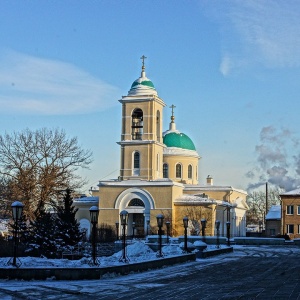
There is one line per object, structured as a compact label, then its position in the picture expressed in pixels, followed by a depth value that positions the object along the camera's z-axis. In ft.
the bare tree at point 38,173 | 156.66
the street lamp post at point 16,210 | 70.44
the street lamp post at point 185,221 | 110.40
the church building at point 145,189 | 219.20
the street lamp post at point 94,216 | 74.15
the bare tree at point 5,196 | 159.53
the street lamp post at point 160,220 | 98.81
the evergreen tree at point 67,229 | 115.89
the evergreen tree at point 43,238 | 108.04
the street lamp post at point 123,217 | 92.44
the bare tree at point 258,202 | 393.84
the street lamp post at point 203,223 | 134.08
